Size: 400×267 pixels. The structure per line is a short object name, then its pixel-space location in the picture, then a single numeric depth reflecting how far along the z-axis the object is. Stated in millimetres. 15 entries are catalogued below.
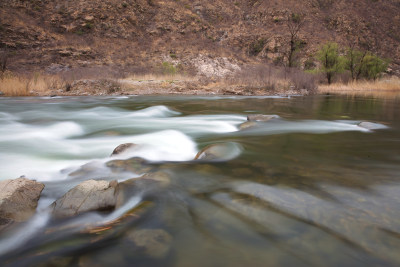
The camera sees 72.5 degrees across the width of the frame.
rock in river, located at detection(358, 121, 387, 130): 5203
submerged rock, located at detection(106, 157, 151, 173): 2814
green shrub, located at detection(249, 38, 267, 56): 35681
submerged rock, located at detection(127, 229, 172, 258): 1447
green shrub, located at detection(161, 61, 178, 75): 20930
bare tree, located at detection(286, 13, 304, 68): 39175
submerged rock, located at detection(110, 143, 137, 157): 3307
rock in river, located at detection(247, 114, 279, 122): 6198
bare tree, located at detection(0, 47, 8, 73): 17391
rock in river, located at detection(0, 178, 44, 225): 1716
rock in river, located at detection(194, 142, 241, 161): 3215
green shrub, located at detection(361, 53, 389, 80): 22081
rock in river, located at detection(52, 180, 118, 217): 1845
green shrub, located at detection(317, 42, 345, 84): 20594
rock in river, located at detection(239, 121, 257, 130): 5486
